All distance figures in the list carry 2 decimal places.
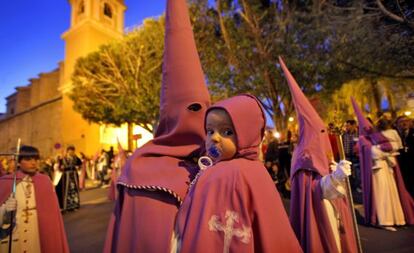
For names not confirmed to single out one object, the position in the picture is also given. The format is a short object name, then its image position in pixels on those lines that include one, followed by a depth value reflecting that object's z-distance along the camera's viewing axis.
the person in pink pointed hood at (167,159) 1.49
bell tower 27.95
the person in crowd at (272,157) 9.20
